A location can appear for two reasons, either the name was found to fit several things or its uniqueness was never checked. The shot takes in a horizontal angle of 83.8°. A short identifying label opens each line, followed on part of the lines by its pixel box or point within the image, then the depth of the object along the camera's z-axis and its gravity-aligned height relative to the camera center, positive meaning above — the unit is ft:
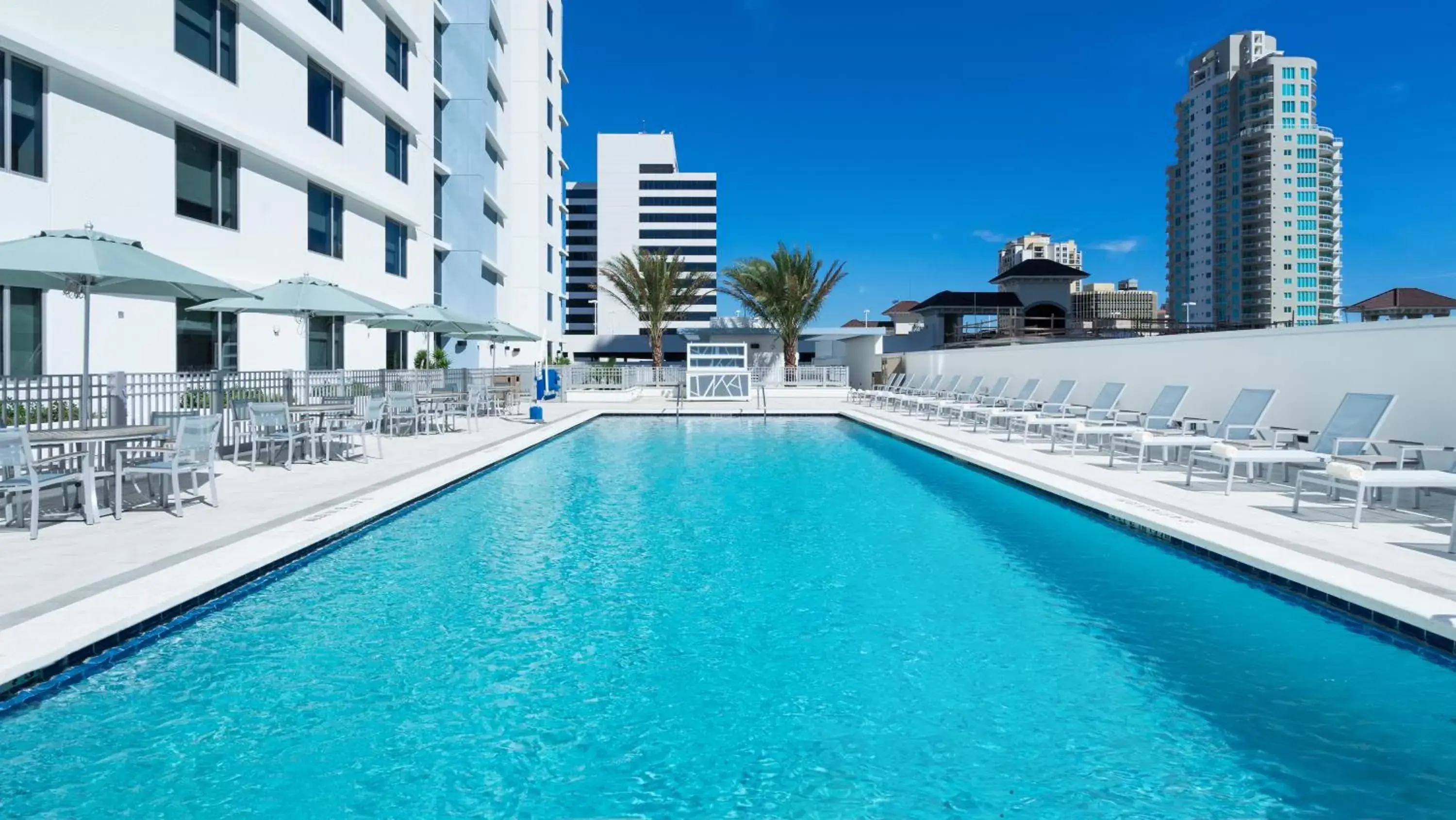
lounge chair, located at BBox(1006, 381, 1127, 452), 41.57 -0.84
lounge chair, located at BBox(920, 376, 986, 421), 61.93 +0.13
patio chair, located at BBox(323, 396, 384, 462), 36.99 -1.50
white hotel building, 36.94 +15.40
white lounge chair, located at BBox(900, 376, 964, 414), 67.41 +0.17
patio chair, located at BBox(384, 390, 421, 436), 48.03 -0.49
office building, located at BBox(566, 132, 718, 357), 312.91 +73.80
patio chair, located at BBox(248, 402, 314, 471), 35.06 -1.17
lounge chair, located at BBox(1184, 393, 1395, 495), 26.32 -1.34
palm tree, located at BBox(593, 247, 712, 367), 117.08 +16.25
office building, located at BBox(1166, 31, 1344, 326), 330.34 +88.29
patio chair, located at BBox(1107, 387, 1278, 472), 32.04 -1.27
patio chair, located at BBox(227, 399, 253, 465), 38.06 -1.23
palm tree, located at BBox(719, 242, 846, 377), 113.70 +15.64
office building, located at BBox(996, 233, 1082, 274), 506.48 +101.29
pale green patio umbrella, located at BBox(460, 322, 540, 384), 67.41 +5.46
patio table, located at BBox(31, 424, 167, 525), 22.48 -1.13
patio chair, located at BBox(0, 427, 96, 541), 20.53 -2.15
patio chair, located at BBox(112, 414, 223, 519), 24.21 -1.93
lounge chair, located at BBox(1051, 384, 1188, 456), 36.76 -1.04
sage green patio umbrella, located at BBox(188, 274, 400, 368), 38.37 +4.67
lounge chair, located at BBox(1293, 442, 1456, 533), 21.40 -2.07
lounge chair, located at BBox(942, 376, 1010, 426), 58.08 +0.09
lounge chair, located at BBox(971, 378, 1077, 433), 48.80 -0.47
